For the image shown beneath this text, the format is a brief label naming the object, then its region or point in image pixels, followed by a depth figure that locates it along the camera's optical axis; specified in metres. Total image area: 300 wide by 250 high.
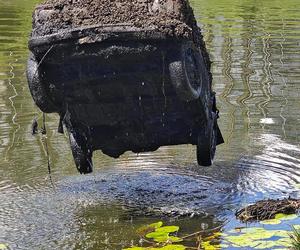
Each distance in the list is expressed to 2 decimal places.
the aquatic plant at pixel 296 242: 5.05
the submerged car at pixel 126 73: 6.07
